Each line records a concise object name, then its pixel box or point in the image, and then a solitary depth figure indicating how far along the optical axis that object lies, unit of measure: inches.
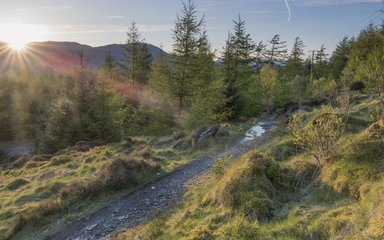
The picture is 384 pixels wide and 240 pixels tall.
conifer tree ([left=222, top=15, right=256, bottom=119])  1310.8
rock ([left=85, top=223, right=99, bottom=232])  363.8
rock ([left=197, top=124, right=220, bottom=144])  712.0
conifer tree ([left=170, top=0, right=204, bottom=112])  1067.9
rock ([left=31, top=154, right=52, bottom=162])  845.3
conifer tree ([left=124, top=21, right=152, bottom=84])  1804.9
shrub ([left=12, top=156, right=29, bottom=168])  860.6
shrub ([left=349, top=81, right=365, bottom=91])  1400.3
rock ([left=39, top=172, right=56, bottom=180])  612.4
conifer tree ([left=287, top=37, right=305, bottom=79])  2461.9
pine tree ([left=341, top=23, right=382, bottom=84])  1608.9
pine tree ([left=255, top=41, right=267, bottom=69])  2043.6
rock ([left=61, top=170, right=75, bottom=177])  604.7
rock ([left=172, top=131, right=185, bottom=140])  797.9
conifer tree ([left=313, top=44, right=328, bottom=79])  2520.9
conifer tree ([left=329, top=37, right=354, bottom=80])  2338.8
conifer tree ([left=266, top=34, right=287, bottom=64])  2388.0
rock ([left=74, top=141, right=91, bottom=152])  865.5
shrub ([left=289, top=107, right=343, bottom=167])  332.2
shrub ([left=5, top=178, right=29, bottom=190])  576.7
